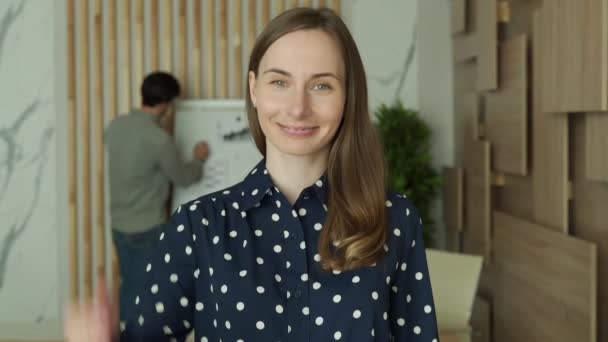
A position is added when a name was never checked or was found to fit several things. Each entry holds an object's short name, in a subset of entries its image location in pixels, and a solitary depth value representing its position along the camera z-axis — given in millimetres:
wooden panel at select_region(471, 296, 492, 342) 4043
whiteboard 4898
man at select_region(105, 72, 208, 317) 4391
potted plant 4637
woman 1321
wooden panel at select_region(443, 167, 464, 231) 4562
